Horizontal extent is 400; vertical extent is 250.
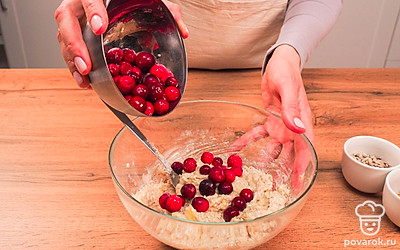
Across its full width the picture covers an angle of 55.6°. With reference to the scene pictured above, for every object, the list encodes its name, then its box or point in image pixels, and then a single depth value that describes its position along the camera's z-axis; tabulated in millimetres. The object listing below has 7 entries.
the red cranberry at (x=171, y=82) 897
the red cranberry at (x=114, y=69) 832
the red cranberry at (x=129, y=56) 883
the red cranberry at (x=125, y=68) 849
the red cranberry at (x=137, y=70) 873
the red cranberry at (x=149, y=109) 836
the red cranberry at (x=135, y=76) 863
